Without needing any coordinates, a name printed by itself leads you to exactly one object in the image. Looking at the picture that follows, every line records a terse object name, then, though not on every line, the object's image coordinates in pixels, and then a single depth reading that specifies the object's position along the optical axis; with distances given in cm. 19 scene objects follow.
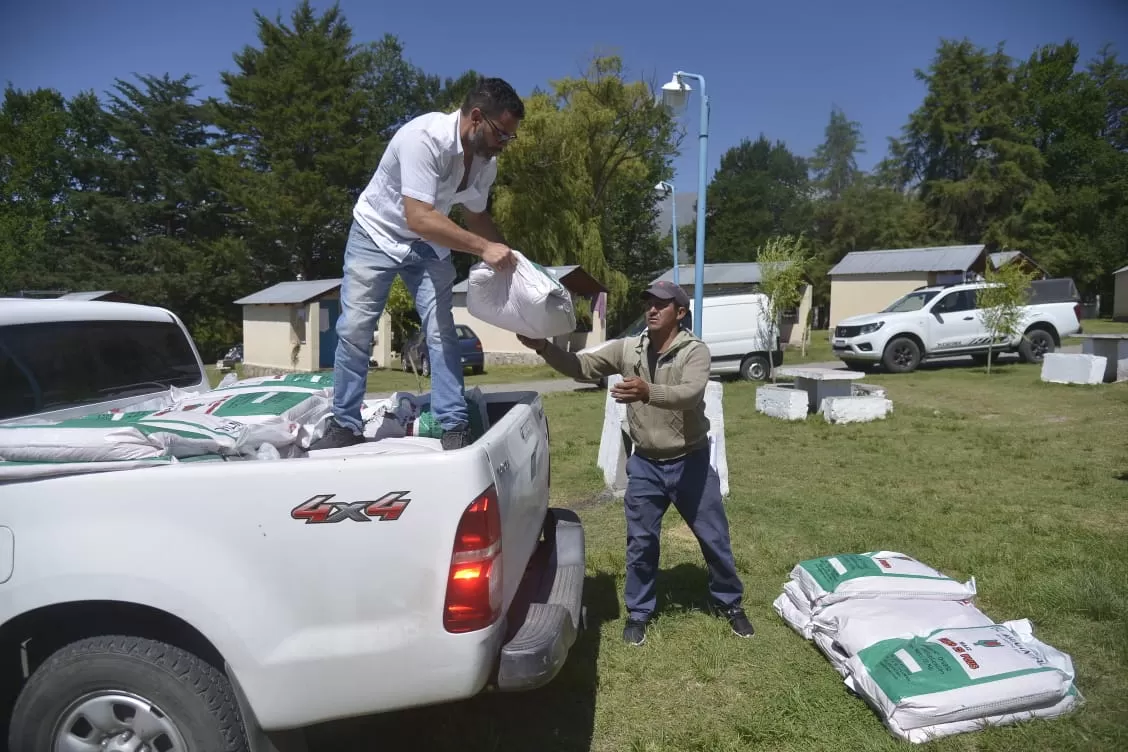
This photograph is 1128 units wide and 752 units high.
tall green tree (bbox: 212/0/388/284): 3922
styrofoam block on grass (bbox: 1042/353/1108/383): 1455
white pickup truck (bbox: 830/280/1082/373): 1803
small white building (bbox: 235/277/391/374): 2764
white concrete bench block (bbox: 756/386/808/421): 1161
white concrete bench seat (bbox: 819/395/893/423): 1128
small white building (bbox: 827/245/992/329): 3027
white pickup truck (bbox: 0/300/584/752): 219
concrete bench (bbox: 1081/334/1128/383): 1480
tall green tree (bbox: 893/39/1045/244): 4806
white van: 1788
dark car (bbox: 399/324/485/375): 2311
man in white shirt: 312
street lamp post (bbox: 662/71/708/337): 1239
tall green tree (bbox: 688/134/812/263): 6031
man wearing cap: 399
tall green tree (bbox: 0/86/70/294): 4312
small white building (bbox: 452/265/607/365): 2634
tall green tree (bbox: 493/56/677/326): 3161
